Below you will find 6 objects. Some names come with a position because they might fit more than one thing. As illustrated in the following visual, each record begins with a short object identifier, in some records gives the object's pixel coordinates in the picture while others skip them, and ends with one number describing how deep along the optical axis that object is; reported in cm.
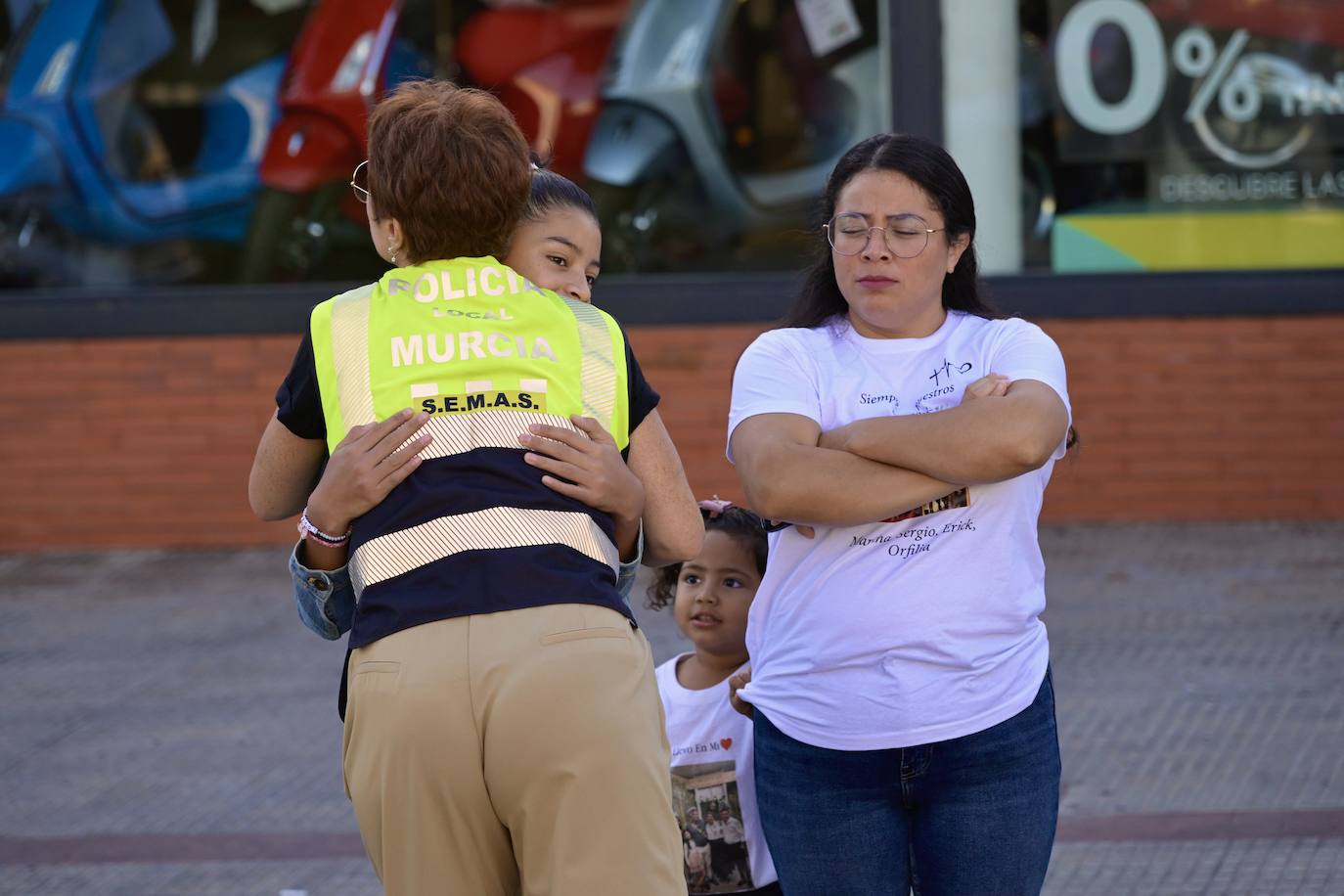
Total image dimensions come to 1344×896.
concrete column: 1561
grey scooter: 1578
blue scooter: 1620
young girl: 604
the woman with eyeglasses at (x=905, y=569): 505
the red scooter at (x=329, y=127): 1602
